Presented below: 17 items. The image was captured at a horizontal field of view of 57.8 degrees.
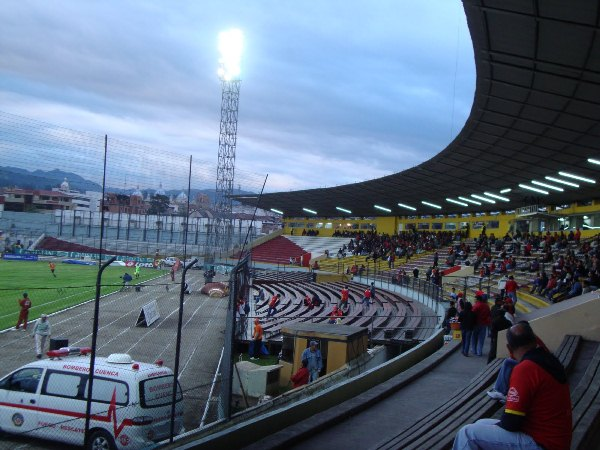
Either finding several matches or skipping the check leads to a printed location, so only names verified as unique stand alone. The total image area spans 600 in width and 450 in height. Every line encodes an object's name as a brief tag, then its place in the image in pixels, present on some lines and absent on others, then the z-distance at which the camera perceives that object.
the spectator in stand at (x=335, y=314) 17.54
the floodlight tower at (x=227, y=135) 47.27
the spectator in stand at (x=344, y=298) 21.70
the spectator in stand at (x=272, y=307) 20.35
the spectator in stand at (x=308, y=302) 22.33
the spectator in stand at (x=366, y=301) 21.19
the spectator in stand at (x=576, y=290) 14.26
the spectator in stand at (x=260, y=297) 26.23
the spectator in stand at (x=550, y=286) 17.88
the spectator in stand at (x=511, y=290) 16.14
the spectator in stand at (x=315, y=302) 22.47
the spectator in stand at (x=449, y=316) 13.98
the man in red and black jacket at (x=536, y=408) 3.00
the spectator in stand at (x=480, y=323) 10.40
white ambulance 7.12
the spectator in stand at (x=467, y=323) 10.25
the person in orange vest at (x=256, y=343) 14.65
